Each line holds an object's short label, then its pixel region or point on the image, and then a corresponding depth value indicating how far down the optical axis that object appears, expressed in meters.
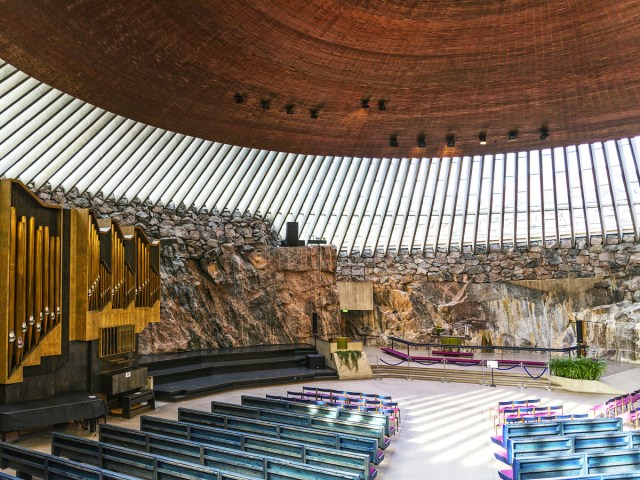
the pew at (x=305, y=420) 7.39
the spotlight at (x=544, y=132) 12.07
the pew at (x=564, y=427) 7.30
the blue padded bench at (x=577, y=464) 5.54
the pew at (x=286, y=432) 6.61
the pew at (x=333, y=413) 8.13
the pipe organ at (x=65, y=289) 7.66
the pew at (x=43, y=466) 4.89
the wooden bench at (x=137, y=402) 10.12
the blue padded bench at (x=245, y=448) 5.73
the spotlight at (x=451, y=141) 12.52
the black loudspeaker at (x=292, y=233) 20.77
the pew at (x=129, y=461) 5.02
